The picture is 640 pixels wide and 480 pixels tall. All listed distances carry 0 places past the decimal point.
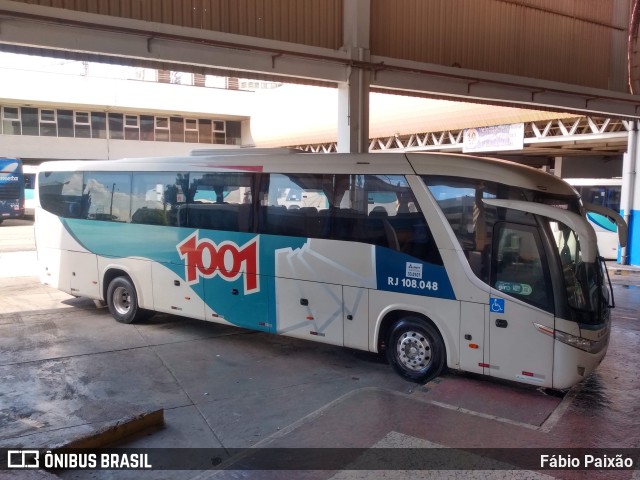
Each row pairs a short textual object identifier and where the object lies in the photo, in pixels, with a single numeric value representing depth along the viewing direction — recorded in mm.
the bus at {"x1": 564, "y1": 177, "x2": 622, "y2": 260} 19469
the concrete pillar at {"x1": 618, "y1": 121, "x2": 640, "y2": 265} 17328
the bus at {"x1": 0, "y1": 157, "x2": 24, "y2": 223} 31562
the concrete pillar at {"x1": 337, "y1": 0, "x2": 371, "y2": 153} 11008
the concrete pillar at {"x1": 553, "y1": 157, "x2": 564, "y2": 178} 27672
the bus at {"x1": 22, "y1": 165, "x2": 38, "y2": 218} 35688
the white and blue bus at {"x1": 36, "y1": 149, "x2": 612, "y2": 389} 6316
